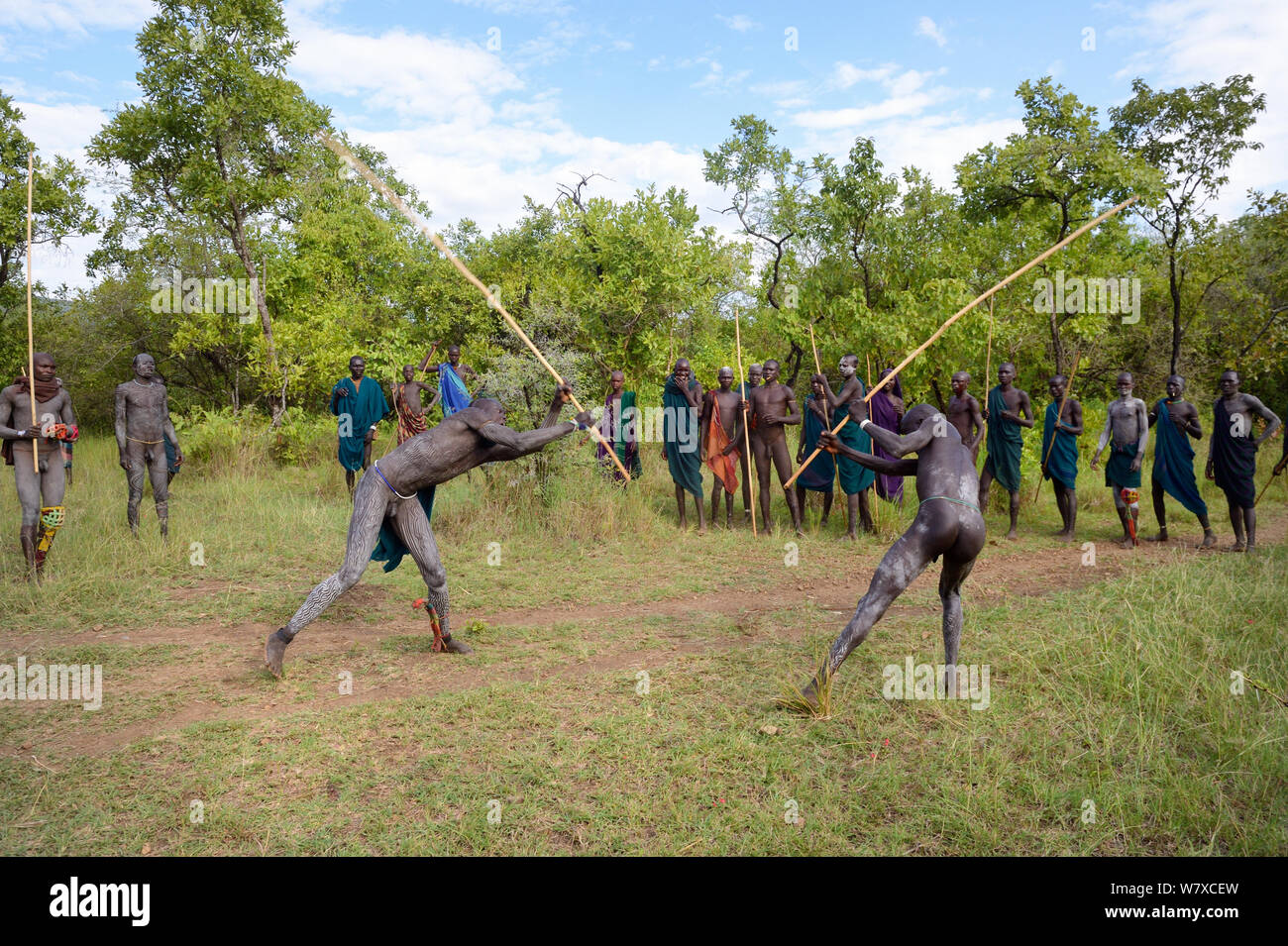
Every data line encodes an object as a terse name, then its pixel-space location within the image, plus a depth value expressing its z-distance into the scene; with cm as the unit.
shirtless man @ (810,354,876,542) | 909
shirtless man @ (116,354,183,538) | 839
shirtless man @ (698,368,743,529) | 1012
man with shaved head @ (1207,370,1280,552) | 851
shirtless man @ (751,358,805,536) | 982
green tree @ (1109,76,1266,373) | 1246
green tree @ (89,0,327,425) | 1291
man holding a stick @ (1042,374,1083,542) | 948
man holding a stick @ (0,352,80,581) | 721
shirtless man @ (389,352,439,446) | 1065
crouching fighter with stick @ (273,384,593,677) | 512
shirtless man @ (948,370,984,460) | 922
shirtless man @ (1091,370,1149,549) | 916
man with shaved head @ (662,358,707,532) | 1011
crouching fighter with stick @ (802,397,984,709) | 446
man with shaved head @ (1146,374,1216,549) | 912
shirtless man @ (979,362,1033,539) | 966
